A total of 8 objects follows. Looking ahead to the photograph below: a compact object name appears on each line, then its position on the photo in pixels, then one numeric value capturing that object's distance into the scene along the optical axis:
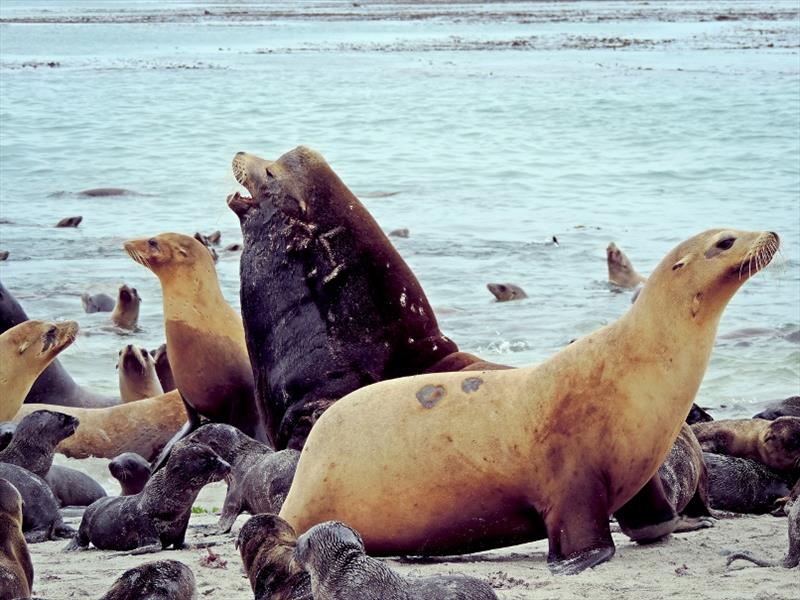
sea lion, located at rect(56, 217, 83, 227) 32.09
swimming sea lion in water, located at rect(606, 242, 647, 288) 24.60
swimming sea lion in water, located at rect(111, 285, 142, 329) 21.75
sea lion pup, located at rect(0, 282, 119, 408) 16.64
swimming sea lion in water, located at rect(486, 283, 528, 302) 23.45
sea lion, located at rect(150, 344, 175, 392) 17.74
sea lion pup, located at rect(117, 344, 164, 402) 16.71
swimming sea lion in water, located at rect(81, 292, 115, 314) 23.00
